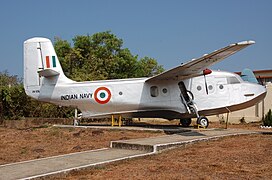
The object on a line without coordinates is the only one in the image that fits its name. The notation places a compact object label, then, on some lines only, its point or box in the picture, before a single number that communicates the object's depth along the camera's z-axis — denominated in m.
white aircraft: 17.97
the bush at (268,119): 20.81
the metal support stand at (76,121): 18.85
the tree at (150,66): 50.53
